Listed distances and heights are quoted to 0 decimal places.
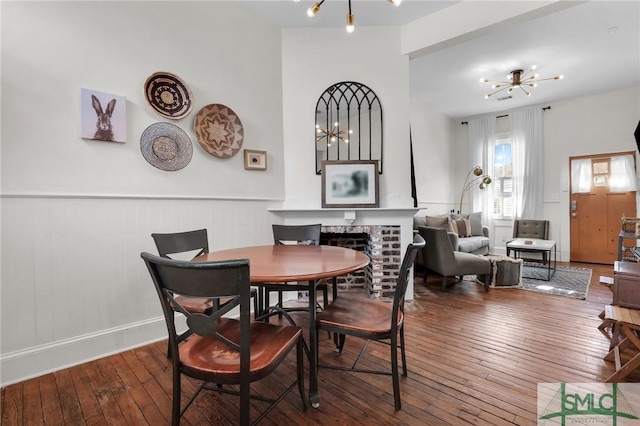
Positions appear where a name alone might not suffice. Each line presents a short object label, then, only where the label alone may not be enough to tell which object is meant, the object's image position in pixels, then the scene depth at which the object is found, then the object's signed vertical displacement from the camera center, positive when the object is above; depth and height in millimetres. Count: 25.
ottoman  3746 -843
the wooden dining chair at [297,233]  2512 -206
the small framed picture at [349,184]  3111 +268
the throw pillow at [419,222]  4629 -234
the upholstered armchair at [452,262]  3561 -671
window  6161 +544
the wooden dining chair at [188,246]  1844 -246
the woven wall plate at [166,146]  2279 +526
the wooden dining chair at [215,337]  1009 -481
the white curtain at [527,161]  5777 +898
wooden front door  5141 -194
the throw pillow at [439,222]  5039 -253
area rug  3512 -1033
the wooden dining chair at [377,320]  1476 -602
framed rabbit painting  1996 +678
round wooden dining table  1339 -294
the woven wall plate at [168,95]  2291 +947
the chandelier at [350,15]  1783 +1264
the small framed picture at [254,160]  2898 +509
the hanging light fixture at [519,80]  4305 +1981
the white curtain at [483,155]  6301 +1141
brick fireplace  3094 -221
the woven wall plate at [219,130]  2570 +735
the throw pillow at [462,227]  5484 -378
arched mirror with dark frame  3201 +1098
